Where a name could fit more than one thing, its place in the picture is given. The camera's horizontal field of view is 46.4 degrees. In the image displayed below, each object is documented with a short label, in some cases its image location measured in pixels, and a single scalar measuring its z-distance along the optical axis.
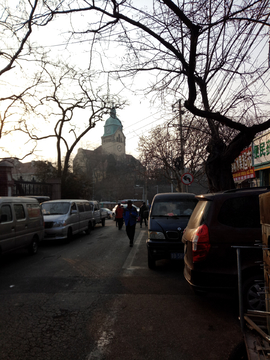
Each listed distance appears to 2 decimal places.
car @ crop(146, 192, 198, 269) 7.44
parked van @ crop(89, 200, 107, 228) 19.20
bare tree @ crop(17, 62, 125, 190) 28.17
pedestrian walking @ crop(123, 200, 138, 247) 11.43
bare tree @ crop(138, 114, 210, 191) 27.75
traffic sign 16.73
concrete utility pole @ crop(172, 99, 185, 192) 20.55
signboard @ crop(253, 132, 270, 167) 13.62
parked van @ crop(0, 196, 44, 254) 8.38
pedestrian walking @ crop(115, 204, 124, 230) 19.14
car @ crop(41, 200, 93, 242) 12.82
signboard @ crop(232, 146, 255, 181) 17.33
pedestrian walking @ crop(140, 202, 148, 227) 21.74
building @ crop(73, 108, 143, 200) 73.00
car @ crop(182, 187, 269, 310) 4.29
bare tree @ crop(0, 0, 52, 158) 7.44
